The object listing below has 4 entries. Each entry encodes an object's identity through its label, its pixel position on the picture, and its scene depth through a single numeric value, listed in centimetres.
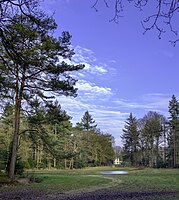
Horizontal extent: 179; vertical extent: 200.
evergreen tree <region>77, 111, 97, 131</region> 5867
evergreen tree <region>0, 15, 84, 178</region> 1401
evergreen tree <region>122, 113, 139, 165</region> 4678
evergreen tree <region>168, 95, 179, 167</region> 3888
